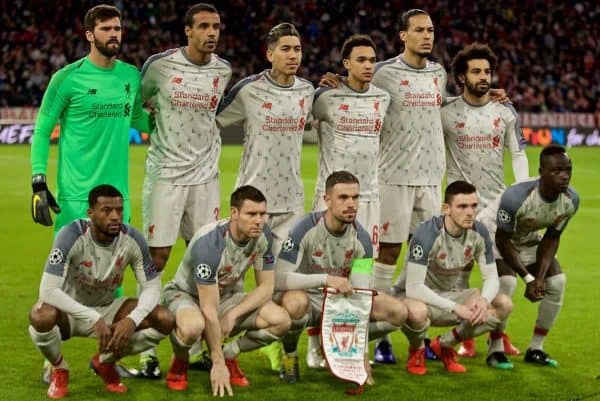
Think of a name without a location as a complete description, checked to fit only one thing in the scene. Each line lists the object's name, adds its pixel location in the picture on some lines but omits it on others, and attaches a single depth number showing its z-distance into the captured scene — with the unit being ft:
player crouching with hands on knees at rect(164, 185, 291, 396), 22.54
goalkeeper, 23.98
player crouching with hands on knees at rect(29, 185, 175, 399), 21.85
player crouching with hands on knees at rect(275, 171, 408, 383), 23.48
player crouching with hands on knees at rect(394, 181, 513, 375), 24.09
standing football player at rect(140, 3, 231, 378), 25.20
